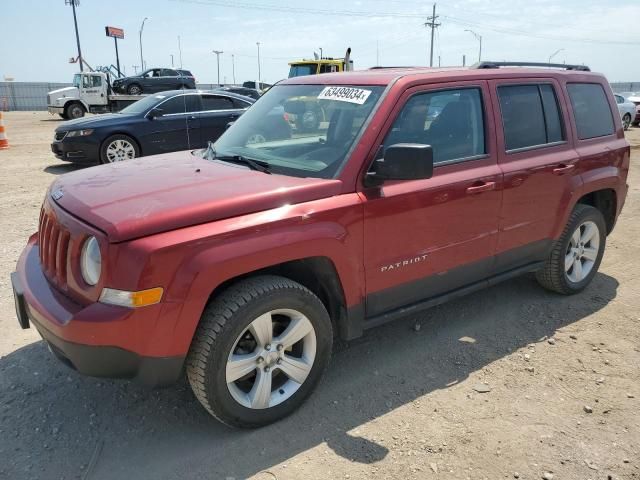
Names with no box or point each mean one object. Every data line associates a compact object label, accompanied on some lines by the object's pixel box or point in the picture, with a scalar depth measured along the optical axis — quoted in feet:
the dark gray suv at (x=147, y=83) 83.46
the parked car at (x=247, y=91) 64.93
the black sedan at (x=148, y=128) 32.48
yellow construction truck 66.18
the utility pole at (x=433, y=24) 207.31
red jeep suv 7.95
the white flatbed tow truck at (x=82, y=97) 77.46
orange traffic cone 44.42
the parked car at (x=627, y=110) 66.83
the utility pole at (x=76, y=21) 136.20
